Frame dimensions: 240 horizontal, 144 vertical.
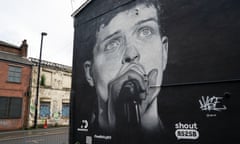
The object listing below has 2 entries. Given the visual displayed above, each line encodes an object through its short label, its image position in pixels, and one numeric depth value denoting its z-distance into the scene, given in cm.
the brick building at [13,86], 1664
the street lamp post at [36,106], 1812
